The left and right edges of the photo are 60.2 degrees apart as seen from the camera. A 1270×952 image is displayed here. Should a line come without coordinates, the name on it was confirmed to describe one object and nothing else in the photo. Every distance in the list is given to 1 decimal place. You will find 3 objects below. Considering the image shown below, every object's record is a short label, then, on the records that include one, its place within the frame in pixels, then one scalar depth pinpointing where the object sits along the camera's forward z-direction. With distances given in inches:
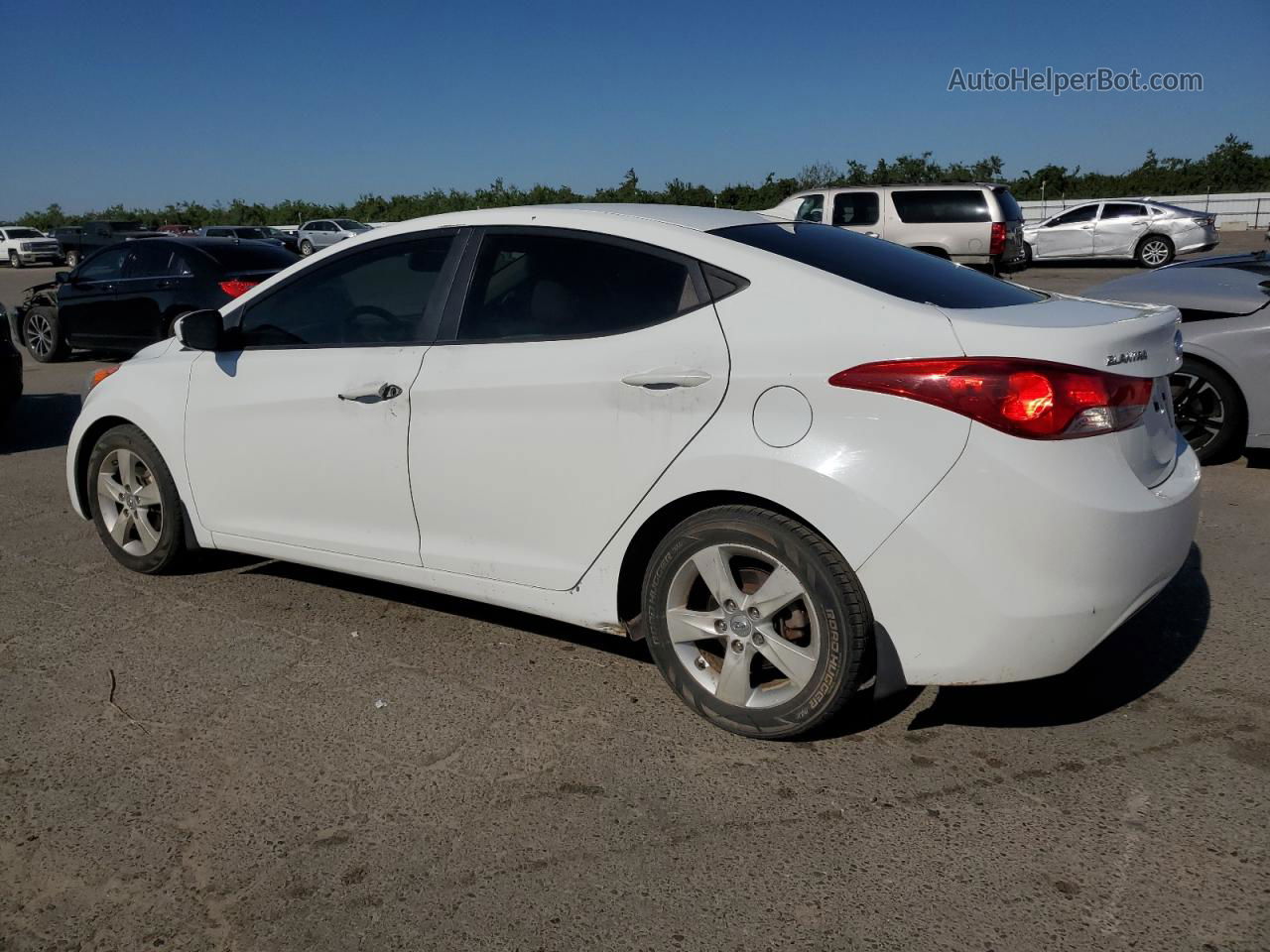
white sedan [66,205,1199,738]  117.0
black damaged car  436.1
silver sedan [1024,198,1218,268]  970.1
